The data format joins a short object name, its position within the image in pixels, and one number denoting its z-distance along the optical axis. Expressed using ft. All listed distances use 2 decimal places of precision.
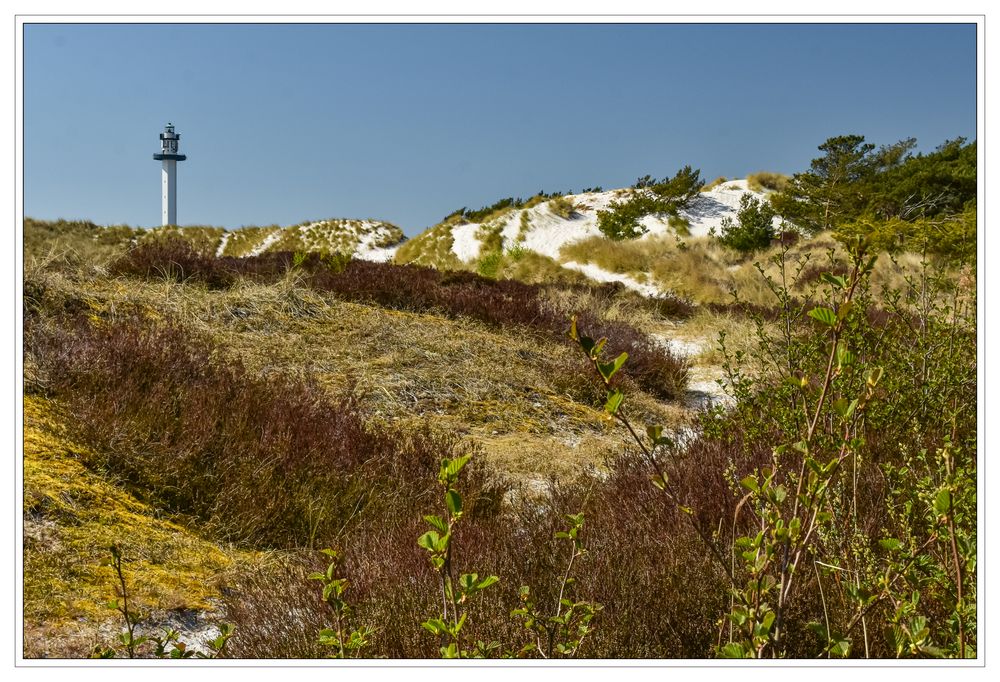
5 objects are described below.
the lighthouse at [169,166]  150.30
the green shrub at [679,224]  83.89
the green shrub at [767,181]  104.99
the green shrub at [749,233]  69.97
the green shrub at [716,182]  106.32
